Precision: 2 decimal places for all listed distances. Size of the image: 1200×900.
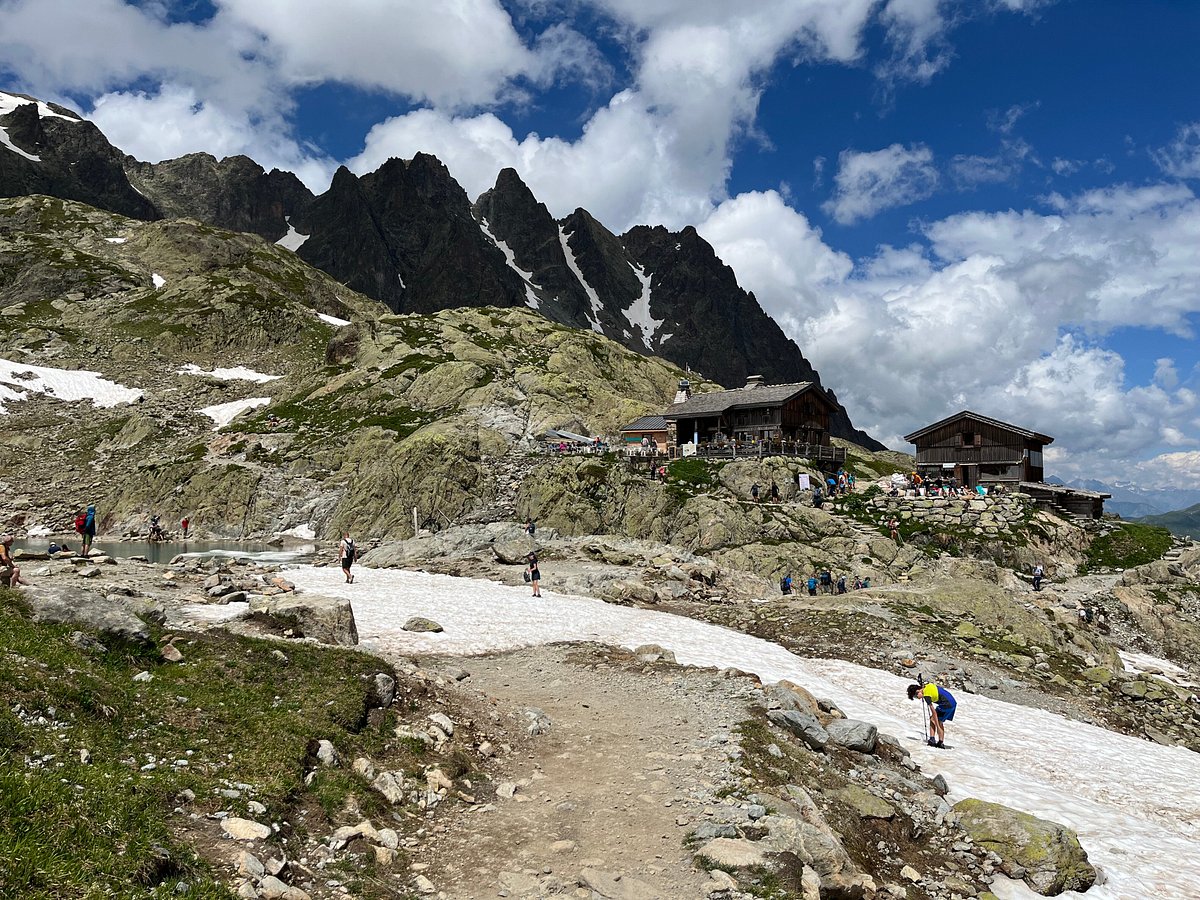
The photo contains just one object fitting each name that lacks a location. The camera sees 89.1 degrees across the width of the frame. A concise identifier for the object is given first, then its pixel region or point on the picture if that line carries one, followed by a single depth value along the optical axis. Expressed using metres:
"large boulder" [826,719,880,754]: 16.56
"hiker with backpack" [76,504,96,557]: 30.12
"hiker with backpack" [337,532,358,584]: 33.44
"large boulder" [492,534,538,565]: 44.62
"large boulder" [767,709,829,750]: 15.86
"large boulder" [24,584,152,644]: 12.79
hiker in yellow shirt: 18.89
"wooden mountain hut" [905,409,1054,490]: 60.25
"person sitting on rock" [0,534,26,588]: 17.47
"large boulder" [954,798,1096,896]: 12.23
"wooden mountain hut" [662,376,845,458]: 68.00
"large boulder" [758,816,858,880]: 10.12
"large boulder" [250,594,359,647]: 18.83
